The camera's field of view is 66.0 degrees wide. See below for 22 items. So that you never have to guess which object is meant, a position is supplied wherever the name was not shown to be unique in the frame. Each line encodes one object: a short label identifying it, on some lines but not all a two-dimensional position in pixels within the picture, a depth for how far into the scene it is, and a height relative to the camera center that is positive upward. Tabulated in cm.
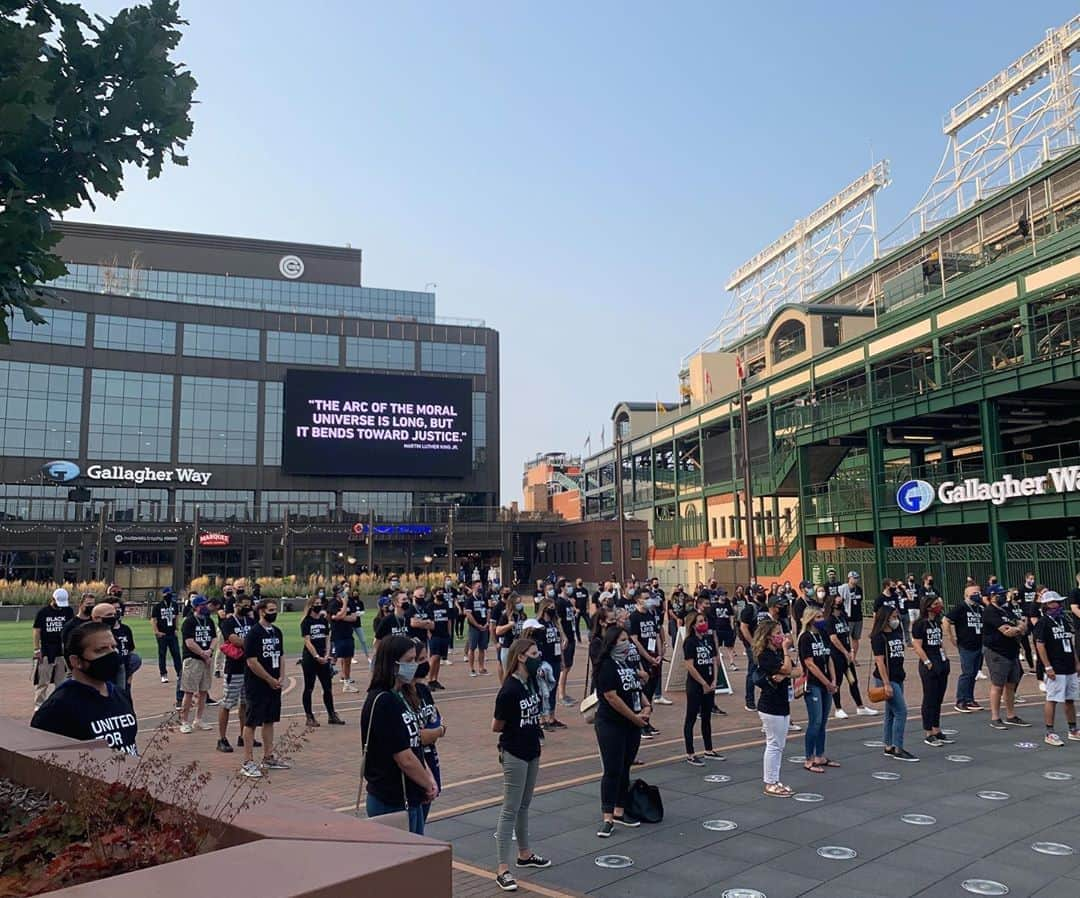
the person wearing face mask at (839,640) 1247 -141
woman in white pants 891 -170
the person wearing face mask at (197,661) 1277 -163
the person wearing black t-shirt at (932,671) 1128 -169
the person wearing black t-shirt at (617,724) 789 -166
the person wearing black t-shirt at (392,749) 548 -129
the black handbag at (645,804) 803 -245
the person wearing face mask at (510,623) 1382 -122
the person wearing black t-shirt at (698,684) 1040 -171
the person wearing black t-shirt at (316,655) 1300 -160
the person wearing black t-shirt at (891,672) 1048 -158
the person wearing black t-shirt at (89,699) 555 -96
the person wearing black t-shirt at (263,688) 1002 -161
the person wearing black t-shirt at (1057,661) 1155 -162
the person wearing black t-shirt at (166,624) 1625 -131
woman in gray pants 677 -165
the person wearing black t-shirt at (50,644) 1315 -135
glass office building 5884 +974
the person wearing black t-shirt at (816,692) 988 -172
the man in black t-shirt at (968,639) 1345 -151
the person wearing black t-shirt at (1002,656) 1232 -166
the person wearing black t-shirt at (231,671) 1141 -164
